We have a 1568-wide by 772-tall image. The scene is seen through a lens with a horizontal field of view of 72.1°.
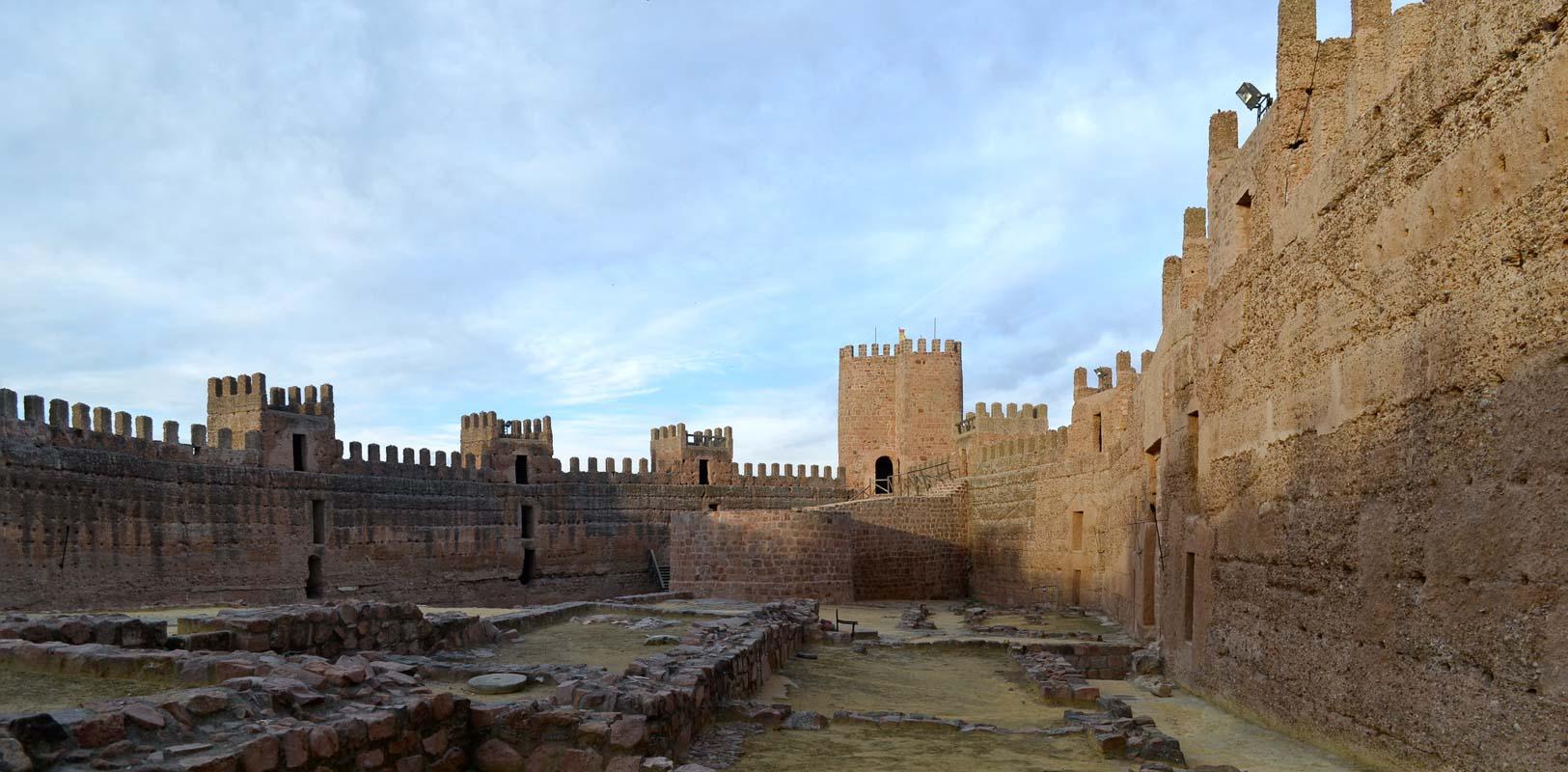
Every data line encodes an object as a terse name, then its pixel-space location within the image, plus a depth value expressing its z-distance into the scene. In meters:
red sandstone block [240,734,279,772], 5.22
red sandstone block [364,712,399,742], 6.07
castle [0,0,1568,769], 5.62
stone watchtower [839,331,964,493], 40.06
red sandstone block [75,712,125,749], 4.95
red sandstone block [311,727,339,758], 5.65
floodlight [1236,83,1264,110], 11.42
